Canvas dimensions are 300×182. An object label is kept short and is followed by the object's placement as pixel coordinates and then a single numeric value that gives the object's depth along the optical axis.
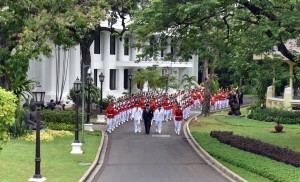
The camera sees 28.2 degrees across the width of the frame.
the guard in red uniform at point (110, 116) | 31.51
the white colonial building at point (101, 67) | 46.84
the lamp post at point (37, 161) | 16.41
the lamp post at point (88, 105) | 31.02
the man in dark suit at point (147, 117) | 31.14
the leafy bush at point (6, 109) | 11.75
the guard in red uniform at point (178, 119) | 31.19
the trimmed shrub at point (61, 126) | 30.53
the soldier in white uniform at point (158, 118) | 31.73
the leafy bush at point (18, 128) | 26.19
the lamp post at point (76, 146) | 22.68
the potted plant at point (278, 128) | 31.81
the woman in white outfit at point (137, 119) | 31.69
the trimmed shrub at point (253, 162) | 17.56
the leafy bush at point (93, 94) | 39.78
